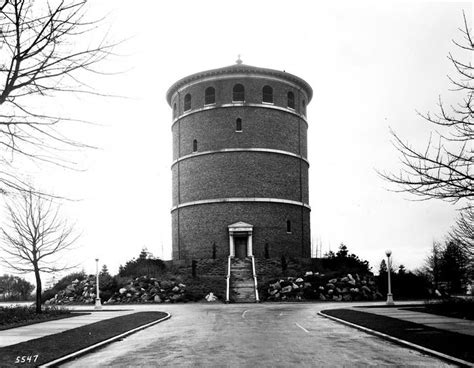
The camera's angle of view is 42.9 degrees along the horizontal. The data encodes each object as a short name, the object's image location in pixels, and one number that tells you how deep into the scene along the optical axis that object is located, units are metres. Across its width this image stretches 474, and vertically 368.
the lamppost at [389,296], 30.04
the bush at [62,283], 45.91
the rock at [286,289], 38.88
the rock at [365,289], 39.12
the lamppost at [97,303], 33.17
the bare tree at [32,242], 25.12
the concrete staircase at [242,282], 38.40
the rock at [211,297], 37.66
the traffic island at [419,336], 11.62
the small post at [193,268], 43.50
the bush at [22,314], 21.42
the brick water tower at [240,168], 47.38
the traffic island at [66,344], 11.52
